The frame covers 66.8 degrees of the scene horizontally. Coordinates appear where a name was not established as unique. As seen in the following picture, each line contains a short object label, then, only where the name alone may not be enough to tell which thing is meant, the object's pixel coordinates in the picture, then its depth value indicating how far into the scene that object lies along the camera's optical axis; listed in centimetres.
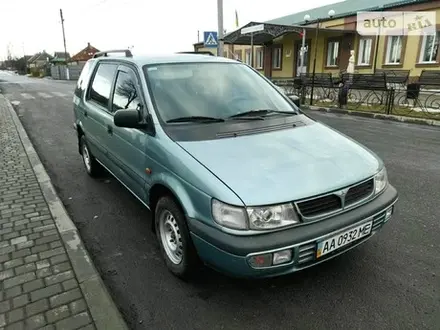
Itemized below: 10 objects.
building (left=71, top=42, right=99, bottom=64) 6738
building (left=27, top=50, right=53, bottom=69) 9528
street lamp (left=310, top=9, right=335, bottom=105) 2092
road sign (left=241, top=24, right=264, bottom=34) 1763
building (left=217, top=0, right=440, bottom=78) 1803
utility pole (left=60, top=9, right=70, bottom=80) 5122
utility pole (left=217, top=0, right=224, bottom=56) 1345
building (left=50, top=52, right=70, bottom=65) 6575
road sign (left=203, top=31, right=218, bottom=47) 1283
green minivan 219
